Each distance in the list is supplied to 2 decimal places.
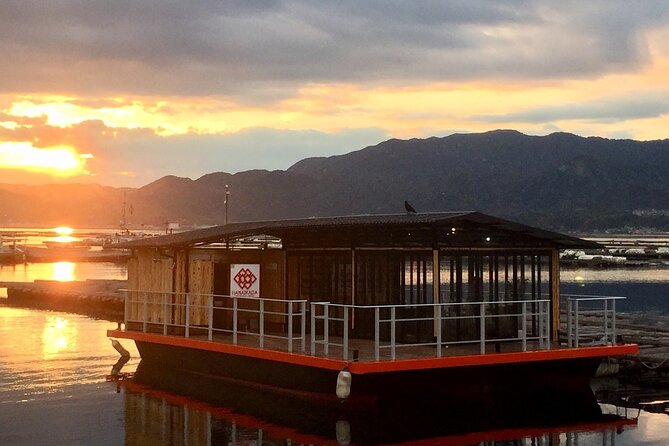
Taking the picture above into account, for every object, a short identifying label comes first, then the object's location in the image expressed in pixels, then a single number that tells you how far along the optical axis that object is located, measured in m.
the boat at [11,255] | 136.00
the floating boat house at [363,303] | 22.88
